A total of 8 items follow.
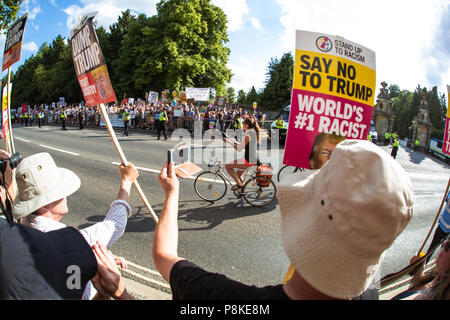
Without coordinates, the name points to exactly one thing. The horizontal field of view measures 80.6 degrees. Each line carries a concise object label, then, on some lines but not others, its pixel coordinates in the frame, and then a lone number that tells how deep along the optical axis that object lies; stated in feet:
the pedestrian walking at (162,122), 52.54
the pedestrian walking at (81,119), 77.51
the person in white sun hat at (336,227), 2.69
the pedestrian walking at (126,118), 58.35
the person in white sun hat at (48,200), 5.36
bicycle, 20.03
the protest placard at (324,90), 7.86
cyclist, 19.51
